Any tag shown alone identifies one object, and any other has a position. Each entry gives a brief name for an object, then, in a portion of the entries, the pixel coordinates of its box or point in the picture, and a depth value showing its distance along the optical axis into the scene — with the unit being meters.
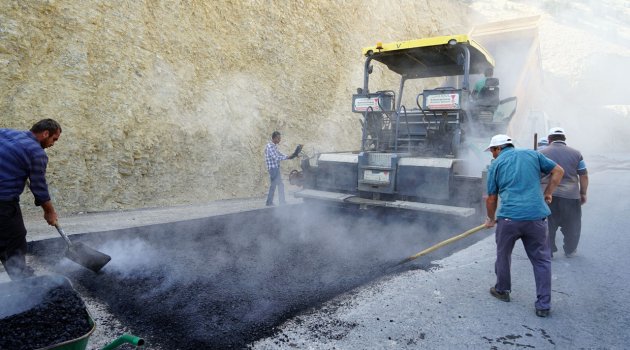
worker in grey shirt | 4.58
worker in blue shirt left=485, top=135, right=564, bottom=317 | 3.26
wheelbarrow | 2.28
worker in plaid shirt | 7.97
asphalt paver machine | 5.45
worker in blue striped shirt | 3.03
